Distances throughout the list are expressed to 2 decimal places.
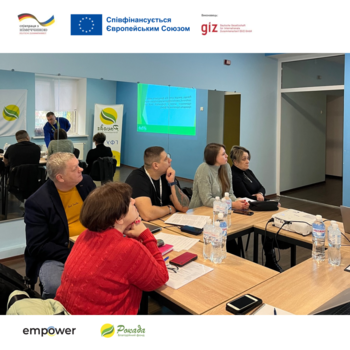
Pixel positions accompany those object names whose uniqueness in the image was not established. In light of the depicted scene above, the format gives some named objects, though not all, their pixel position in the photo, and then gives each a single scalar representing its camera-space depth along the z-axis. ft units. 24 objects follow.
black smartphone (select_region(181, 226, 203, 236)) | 7.19
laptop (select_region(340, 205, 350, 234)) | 6.81
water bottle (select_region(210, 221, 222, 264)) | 5.80
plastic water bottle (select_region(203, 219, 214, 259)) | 5.87
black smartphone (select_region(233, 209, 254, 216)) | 8.77
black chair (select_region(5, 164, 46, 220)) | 11.43
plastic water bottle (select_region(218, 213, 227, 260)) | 5.99
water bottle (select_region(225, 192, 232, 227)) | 7.86
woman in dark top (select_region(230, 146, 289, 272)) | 11.14
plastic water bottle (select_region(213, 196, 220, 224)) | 7.51
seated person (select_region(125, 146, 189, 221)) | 8.09
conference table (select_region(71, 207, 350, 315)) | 4.49
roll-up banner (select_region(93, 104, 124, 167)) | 13.01
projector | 7.09
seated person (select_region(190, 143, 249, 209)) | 9.83
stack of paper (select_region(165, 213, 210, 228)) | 7.73
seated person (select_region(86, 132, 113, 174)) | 12.81
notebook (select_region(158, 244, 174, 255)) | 6.04
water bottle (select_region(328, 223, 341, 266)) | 5.68
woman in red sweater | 4.45
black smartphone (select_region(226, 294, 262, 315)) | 4.27
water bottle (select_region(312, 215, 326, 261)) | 5.95
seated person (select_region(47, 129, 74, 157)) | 11.96
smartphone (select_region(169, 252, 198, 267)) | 5.61
